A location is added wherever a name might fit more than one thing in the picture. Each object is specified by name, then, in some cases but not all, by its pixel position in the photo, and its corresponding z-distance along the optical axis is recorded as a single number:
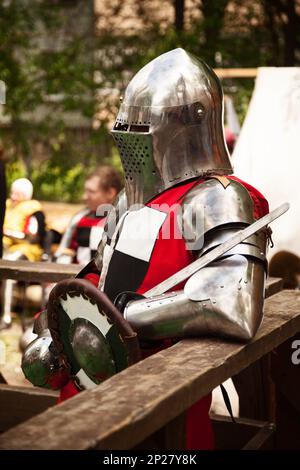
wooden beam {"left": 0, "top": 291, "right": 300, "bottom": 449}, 1.71
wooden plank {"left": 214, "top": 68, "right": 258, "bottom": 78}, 7.11
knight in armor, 2.43
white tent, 5.18
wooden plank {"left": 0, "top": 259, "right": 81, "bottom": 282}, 3.69
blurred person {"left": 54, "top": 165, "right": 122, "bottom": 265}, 5.69
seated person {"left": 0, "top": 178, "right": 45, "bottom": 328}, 6.57
